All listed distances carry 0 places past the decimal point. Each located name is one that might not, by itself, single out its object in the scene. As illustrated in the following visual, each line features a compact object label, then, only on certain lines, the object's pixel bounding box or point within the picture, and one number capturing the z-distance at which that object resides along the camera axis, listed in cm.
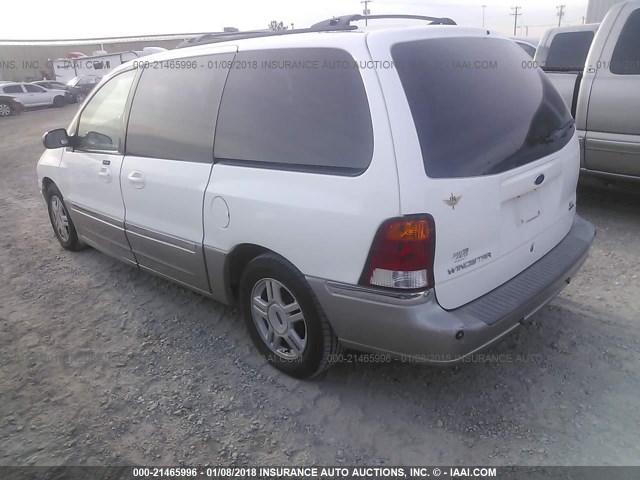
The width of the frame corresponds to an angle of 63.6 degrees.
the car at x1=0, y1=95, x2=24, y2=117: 2216
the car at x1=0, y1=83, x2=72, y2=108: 2328
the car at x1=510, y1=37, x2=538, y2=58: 989
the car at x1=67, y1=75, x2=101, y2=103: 2658
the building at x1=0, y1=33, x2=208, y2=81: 4294
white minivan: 228
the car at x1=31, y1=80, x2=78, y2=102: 2613
